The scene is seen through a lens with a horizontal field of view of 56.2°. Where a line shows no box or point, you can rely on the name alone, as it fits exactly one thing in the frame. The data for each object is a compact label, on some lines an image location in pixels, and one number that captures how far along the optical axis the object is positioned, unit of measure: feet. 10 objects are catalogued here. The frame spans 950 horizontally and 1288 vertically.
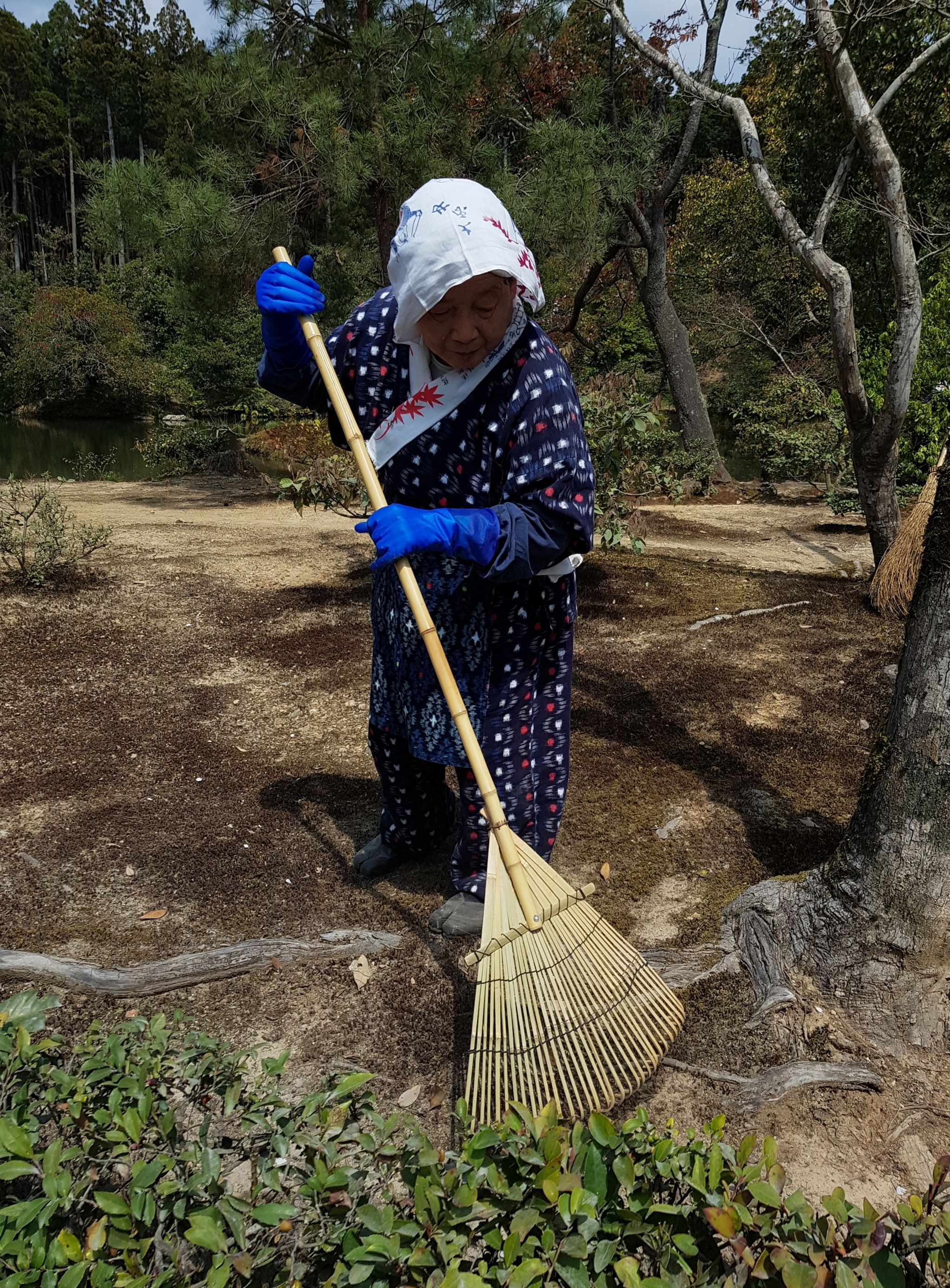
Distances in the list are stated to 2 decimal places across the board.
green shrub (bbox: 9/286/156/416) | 70.64
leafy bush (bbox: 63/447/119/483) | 41.11
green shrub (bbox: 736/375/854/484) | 27.25
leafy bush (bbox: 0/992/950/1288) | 3.54
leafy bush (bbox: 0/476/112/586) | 15.65
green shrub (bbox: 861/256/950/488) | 20.12
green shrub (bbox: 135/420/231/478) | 40.83
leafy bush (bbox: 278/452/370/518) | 15.42
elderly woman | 5.80
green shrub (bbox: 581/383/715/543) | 16.31
